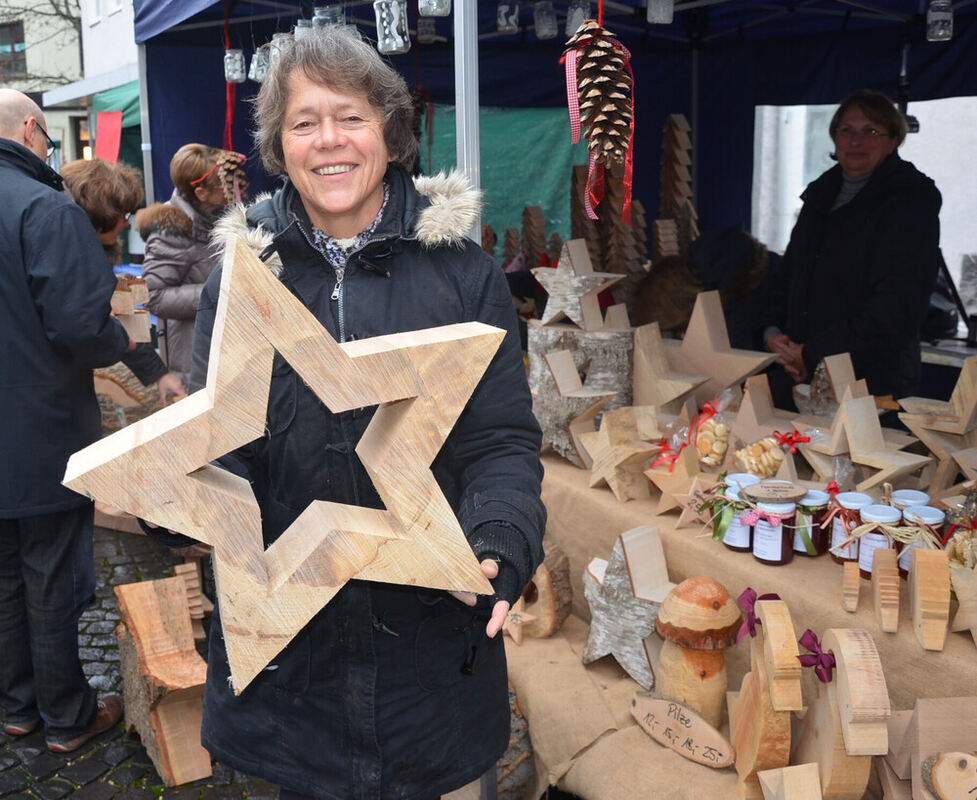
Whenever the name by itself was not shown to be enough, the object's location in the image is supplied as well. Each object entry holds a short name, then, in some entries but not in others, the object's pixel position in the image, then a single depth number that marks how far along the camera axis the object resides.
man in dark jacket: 2.29
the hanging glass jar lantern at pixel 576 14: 3.92
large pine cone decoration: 2.05
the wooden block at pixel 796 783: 1.56
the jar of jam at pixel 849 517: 1.94
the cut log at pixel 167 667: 2.40
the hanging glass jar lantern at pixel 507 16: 4.27
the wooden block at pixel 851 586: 1.80
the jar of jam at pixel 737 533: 2.09
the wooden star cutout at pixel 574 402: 2.73
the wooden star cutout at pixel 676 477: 2.33
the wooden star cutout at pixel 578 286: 2.82
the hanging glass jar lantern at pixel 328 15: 3.48
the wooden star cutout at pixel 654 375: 2.74
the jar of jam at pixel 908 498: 1.95
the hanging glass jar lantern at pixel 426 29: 4.48
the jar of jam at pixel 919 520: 1.83
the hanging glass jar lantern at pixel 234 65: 4.20
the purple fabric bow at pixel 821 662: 1.59
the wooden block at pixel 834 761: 1.54
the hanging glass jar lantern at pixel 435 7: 2.91
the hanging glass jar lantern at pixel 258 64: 3.82
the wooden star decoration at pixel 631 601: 2.16
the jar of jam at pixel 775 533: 2.00
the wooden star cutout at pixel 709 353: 2.75
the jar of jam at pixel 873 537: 1.85
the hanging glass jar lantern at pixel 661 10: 3.27
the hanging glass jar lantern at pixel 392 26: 2.92
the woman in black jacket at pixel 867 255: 2.95
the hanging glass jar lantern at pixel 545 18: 4.30
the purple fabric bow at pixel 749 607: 1.80
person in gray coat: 3.84
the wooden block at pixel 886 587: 1.73
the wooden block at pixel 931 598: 1.67
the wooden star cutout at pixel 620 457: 2.47
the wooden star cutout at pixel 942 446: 2.16
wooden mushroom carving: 1.90
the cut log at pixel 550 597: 2.44
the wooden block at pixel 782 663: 1.61
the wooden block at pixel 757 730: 1.66
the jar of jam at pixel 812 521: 2.02
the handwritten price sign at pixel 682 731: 1.83
